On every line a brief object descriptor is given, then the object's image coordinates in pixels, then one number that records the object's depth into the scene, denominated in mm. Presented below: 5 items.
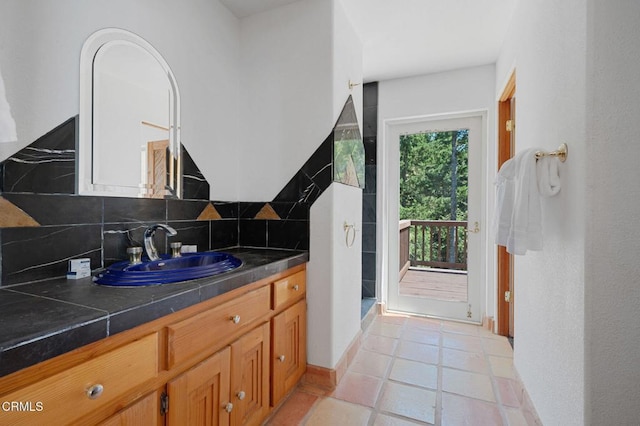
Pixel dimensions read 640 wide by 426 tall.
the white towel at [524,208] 1233
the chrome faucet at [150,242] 1480
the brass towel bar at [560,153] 1158
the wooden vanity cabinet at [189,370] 701
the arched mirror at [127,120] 1288
